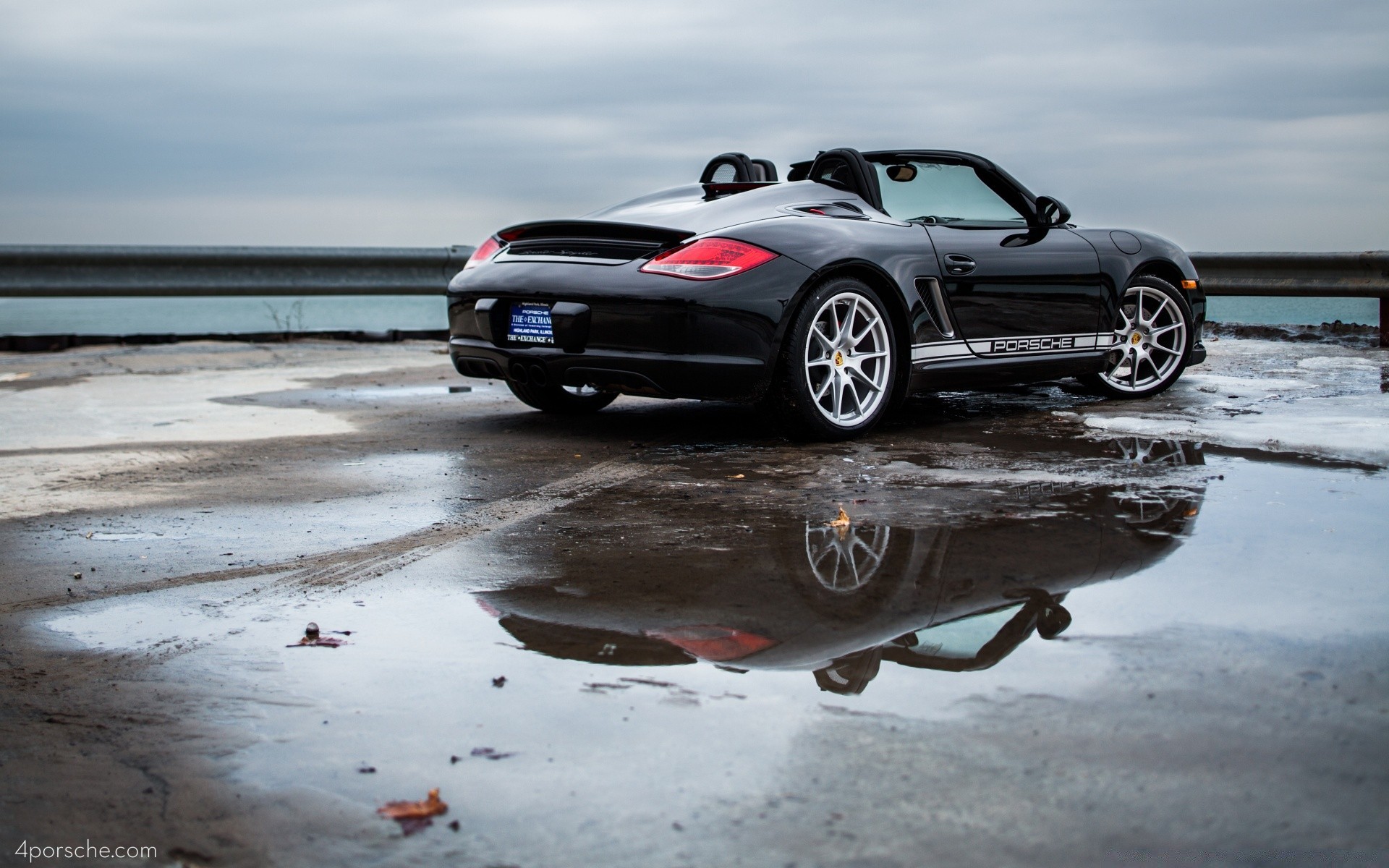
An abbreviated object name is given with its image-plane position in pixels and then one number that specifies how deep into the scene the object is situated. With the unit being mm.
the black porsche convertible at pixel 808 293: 5824
